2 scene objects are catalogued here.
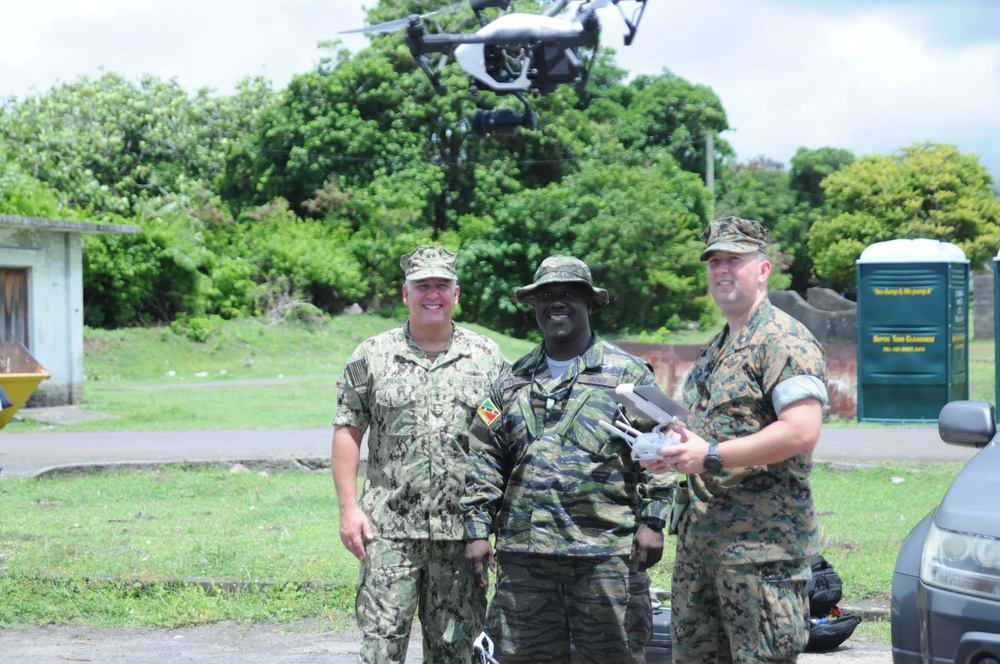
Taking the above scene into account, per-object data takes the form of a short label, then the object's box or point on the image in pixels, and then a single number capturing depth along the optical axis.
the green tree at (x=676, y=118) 45.66
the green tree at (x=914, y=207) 41.50
